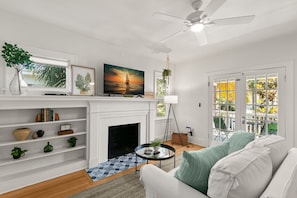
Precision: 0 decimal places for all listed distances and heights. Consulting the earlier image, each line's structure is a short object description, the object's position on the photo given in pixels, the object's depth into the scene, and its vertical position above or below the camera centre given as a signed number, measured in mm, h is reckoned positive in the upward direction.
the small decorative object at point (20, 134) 2080 -525
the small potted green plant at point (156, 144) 2414 -783
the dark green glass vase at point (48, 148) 2341 -829
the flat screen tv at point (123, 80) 3066 +437
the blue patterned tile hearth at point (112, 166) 2437 -1299
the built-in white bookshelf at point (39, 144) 2039 -764
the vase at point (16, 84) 2031 +212
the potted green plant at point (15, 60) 1987 +554
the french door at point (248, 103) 2906 -74
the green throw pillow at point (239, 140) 1532 -465
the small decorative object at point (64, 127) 2533 -512
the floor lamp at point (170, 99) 3980 +2
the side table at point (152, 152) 2207 -913
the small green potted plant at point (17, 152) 2061 -798
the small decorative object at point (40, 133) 2291 -562
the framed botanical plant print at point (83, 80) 2668 +362
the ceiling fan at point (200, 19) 1722 +1044
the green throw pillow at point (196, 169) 994 -508
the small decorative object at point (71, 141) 2592 -785
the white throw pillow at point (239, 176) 750 -443
